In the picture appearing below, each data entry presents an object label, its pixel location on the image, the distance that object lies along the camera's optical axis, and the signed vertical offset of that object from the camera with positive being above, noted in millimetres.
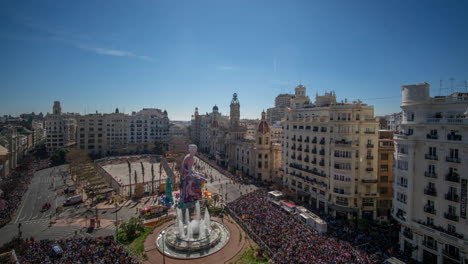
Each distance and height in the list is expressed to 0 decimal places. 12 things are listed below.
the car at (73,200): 58850 -17165
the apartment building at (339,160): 49719 -6615
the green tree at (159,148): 127169 -10183
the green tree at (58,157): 100262 -11545
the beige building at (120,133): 121250 -2455
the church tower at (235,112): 109750 +7221
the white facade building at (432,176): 31750 -6496
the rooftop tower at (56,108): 143250 +11498
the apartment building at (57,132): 119438 -1869
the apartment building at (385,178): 50438 -9932
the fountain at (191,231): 38031 -17734
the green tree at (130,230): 42062 -17649
